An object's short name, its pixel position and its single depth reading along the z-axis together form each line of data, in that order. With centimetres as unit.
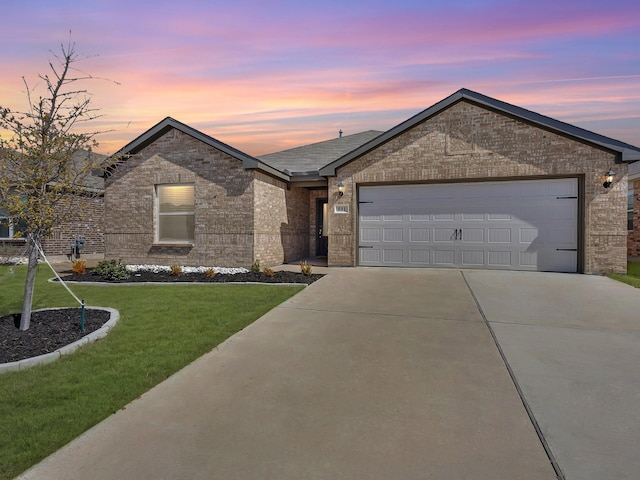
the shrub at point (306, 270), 895
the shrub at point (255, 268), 958
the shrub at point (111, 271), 896
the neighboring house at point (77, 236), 1407
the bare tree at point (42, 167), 418
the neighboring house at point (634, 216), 1592
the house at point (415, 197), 963
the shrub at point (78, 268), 959
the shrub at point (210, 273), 910
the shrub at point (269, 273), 874
